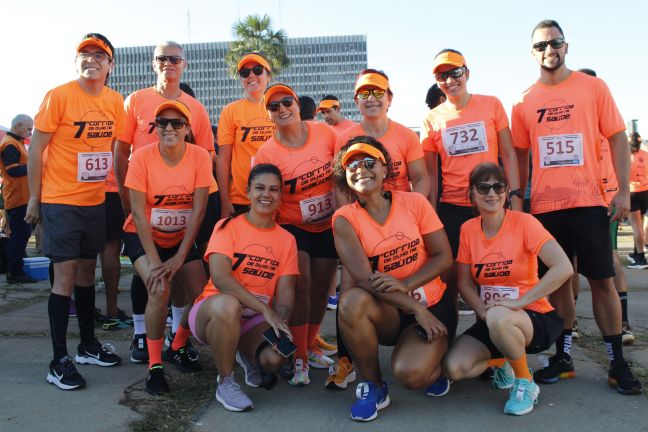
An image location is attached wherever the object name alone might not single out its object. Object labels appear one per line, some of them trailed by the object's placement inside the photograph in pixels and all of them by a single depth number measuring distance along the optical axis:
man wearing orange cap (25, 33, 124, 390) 3.48
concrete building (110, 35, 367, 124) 103.81
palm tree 44.34
